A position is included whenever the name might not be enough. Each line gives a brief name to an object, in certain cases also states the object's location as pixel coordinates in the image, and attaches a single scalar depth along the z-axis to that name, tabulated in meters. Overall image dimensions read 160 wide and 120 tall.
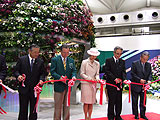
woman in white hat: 3.67
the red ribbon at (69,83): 3.31
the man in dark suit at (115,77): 4.02
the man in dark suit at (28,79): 3.21
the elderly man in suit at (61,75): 3.39
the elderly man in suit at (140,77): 4.35
